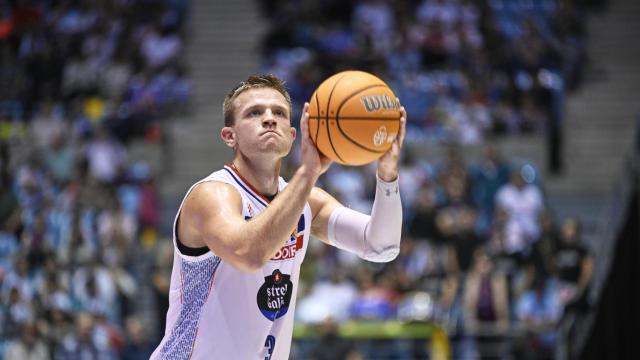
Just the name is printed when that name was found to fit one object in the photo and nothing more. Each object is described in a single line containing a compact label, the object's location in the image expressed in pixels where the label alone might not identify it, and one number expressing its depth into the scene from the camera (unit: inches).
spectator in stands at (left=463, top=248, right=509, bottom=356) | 605.0
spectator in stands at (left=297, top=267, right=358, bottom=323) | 627.8
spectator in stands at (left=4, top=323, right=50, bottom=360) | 601.0
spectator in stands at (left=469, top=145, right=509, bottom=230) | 713.0
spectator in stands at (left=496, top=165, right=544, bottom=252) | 669.9
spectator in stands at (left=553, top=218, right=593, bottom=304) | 606.5
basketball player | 210.7
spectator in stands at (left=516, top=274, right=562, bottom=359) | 582.2
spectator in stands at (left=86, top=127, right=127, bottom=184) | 788.0
